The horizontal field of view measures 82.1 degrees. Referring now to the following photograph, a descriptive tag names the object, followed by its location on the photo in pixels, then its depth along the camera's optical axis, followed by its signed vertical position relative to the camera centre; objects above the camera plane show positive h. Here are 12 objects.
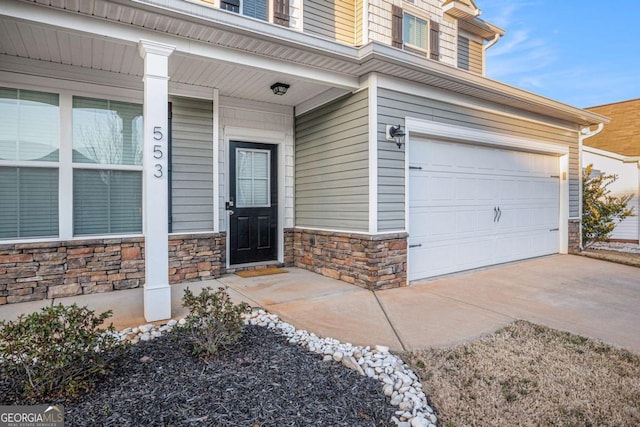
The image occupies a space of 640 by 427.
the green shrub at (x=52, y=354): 1.96 -0.82
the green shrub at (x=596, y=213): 7.84 -0.12
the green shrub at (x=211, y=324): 2.56 -0.85
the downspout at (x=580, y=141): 7.45 +1.36
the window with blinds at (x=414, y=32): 6.87 +3.35
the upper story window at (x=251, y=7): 5.18 +2.86
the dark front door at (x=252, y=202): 5.47 +0.07
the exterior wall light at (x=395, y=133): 4.64 +0.93
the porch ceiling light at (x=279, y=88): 4.81 +1.58
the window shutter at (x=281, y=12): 5.36 +2.86
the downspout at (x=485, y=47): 8.45 +3.73
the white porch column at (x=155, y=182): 3.32 +0.22
